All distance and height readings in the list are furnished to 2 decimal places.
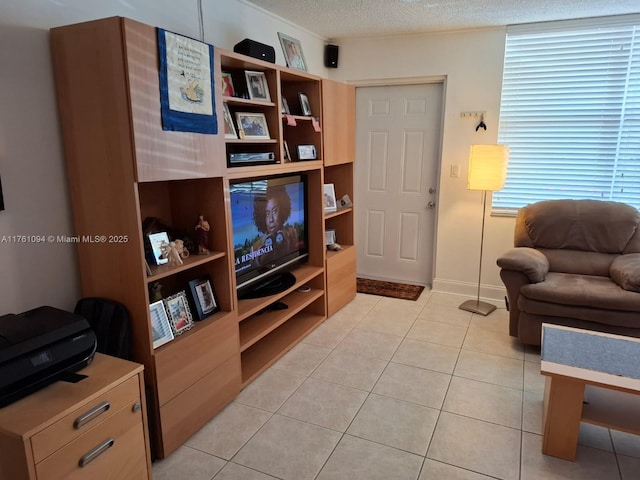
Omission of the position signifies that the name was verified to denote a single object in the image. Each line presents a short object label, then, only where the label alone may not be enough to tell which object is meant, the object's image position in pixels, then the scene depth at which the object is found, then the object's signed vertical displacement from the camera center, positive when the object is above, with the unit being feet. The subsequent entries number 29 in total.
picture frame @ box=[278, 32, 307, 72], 11.30 +2.58
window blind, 11.37 +1.11
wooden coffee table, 6.30 -3.46
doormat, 13.74 -4.34
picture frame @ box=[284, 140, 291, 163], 9.91 -0.06
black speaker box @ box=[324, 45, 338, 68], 13.82 +2.95
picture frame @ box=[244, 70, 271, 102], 8.50 +1.27
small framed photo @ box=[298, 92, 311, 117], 10.37 +1.08
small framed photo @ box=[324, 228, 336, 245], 12.48 -2.36
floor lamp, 11.37 -0.39
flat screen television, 8.68 -1.69
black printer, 4.66 -2.17
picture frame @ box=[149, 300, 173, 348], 6.52 -2.54
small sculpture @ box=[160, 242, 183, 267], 6.85 -1.55
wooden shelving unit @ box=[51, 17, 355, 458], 5.75 -0.61
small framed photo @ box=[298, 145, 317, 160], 10.17 +0.00
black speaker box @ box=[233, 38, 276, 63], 8.50 +1.97
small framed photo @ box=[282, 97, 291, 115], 9.77 +0.97
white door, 13.67 -0.82
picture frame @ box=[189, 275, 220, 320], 7.52 -2.47
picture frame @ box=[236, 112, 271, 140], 8.36 +0.51
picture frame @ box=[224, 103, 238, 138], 7.87 +0.47
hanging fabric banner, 6.11 +0.97
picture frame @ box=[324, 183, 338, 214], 11.82 -1.24
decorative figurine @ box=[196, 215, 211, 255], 7.64 -1.40
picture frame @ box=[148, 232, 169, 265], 6.72 -1.42
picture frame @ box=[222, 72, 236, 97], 7.88 +1.18
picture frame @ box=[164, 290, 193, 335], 6.95 -2.52
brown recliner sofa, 9.18 -2.65
